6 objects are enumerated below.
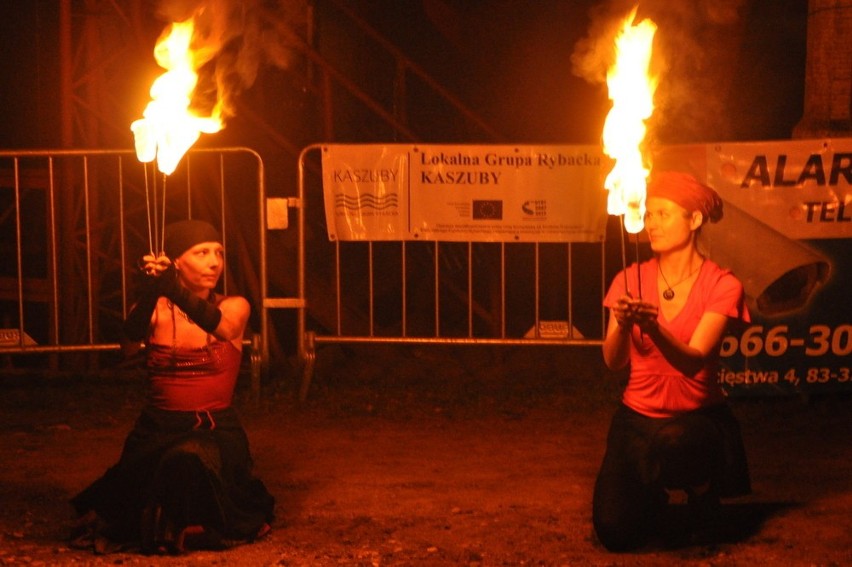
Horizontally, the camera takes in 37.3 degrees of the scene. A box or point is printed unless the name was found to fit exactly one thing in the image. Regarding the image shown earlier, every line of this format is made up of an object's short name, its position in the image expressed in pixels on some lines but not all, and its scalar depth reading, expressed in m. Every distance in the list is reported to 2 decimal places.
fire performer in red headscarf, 5.27
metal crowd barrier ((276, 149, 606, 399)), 10.30
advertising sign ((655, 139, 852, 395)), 8.41
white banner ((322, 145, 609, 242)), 8.85
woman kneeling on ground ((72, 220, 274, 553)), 5.32
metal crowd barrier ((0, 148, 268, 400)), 9.04
